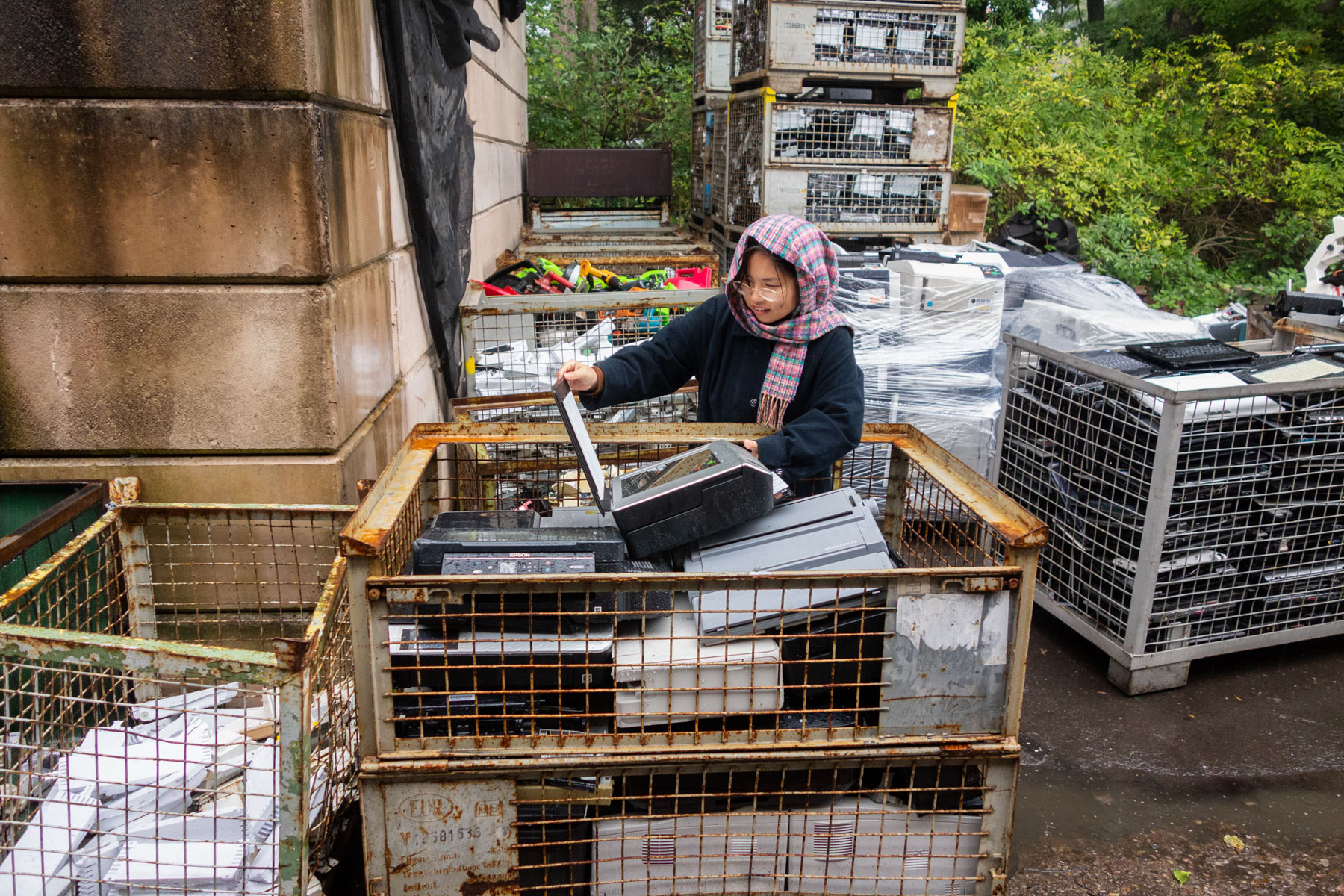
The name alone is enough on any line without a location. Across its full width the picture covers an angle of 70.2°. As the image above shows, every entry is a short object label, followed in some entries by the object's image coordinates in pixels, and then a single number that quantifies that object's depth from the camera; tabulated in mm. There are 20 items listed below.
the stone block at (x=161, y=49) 2451
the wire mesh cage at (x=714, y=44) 9469
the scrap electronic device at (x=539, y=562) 1782
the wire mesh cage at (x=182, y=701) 1724
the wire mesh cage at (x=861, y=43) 6109
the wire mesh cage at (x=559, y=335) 4590
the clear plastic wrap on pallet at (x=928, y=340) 5098
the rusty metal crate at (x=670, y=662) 1706
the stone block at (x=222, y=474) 2775
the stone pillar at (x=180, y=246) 2502
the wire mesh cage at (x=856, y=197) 6344
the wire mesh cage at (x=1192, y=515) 3559
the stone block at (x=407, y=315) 3754
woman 2543
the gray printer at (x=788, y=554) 1867
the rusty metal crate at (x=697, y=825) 1776
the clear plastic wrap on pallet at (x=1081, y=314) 5168
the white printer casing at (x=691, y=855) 1859
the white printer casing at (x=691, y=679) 1788
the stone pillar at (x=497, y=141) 6273
